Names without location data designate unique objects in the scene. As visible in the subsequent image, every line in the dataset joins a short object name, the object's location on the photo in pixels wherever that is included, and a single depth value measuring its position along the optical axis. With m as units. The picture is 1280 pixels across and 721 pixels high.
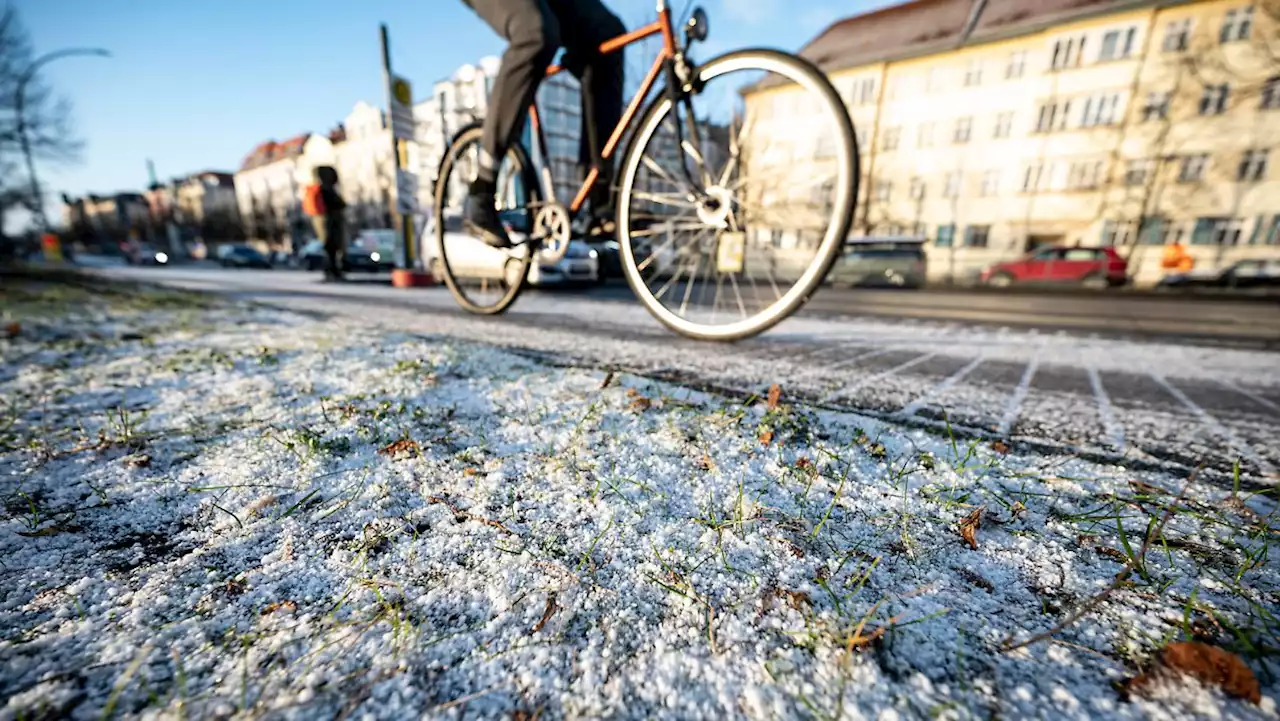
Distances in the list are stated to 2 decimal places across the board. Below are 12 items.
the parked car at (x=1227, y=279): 14.33
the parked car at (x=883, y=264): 15.02
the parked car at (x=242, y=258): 26.83
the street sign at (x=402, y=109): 9.40
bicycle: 1.48
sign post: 9.36
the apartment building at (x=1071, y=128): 19.23
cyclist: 1.81
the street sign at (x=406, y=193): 9.47
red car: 15.70
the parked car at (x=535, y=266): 7.85
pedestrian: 8.43
